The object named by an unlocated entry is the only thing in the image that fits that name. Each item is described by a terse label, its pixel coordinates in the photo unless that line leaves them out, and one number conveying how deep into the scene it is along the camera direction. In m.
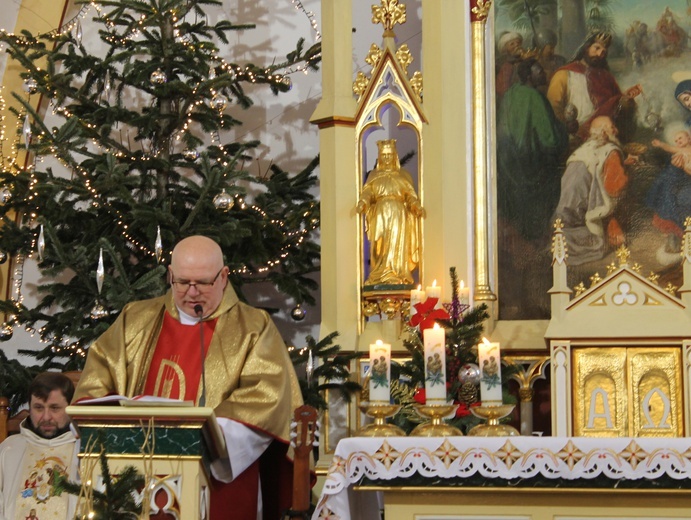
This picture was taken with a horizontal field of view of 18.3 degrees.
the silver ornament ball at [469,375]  10.72
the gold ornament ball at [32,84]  14.07
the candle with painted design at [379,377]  8.93
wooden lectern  7.78
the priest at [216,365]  9.14
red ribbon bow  11.61
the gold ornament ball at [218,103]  13.85
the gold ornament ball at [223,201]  12.76
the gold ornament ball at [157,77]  13.60
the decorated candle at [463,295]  12.21
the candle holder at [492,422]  8.56
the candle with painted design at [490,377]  8.75
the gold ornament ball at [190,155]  14.09
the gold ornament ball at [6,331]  13.42
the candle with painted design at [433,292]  12.23
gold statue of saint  12.91
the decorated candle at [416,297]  12.21
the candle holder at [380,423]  8.70
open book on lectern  7.81
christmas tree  13.09
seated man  10.53
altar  7.78
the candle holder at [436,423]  8.72
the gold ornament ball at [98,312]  12.79
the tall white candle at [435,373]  8.98
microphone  8.50
